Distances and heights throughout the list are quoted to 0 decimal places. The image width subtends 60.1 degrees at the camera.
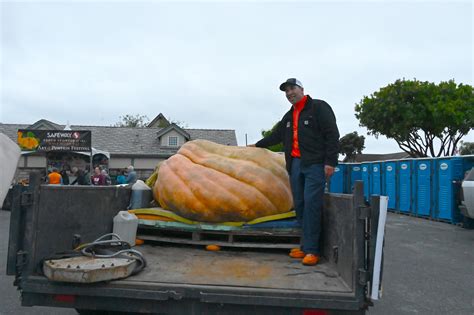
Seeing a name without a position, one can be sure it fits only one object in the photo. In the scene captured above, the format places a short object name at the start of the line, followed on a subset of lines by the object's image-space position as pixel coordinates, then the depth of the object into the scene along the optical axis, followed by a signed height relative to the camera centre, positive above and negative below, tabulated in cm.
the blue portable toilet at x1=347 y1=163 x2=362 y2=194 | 1842 +68
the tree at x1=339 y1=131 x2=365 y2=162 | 5309 +554
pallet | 358 -48
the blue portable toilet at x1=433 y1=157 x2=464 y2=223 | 1174 +10
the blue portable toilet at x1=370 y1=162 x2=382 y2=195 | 1628 +38
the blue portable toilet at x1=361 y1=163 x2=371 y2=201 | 1742 +53
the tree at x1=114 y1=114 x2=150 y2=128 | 6625 +961
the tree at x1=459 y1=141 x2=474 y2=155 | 6202 +651
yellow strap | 366 -29
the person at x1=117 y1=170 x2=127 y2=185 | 1452 +7
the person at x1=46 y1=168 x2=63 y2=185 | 1180 +3
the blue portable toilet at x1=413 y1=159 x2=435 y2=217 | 1289 +6
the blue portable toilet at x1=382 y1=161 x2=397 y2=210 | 1511 +26
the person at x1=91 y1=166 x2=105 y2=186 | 1362 +5
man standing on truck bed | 338 +28
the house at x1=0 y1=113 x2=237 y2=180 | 2739 +305
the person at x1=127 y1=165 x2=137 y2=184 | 1092 +13
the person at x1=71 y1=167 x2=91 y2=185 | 1362 +4
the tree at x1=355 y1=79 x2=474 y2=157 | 2831 +545
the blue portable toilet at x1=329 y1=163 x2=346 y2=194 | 1902 +31
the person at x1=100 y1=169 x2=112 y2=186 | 1428 +6
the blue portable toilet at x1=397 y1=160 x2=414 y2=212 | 1406 +11
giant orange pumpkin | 362 -2
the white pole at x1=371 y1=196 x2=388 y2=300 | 227 -35
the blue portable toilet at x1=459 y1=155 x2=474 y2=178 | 1177 +80
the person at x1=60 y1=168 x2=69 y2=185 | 1535 +10
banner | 1744 +170
